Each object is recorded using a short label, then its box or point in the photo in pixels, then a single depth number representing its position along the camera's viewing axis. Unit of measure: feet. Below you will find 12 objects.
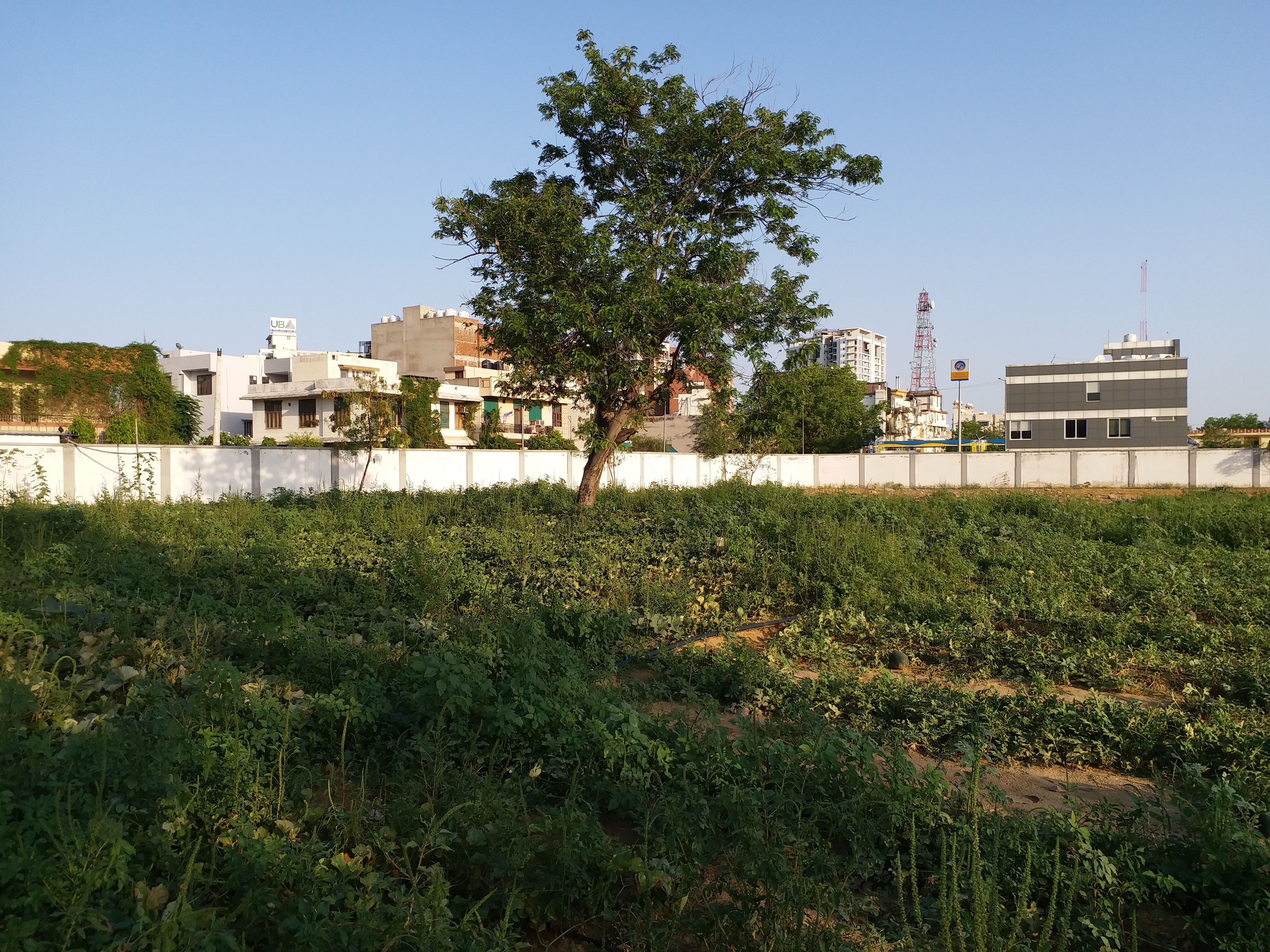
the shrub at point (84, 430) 108.68
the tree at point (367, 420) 70.13
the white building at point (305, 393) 121.29
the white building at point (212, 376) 153.69
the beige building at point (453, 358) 149.59
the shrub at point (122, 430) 110.93
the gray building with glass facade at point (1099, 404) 171.01
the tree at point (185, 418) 130.62
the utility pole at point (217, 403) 91.56
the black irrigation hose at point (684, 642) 23.21
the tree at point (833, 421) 159.12
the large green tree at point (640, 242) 45.62
